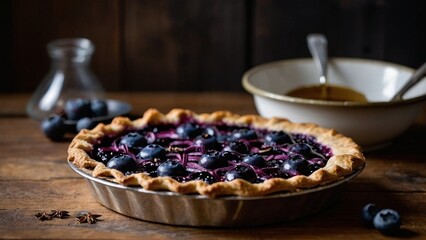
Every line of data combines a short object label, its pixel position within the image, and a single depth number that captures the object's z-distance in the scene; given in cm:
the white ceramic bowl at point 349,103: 102
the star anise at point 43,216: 85
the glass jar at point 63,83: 119
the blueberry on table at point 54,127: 109
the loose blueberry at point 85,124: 110
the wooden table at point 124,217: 82
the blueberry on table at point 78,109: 112
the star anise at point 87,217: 85
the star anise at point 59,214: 86
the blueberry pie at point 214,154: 82
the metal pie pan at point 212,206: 81
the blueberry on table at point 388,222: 82
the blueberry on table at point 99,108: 114
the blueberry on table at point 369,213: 84
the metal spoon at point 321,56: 118
